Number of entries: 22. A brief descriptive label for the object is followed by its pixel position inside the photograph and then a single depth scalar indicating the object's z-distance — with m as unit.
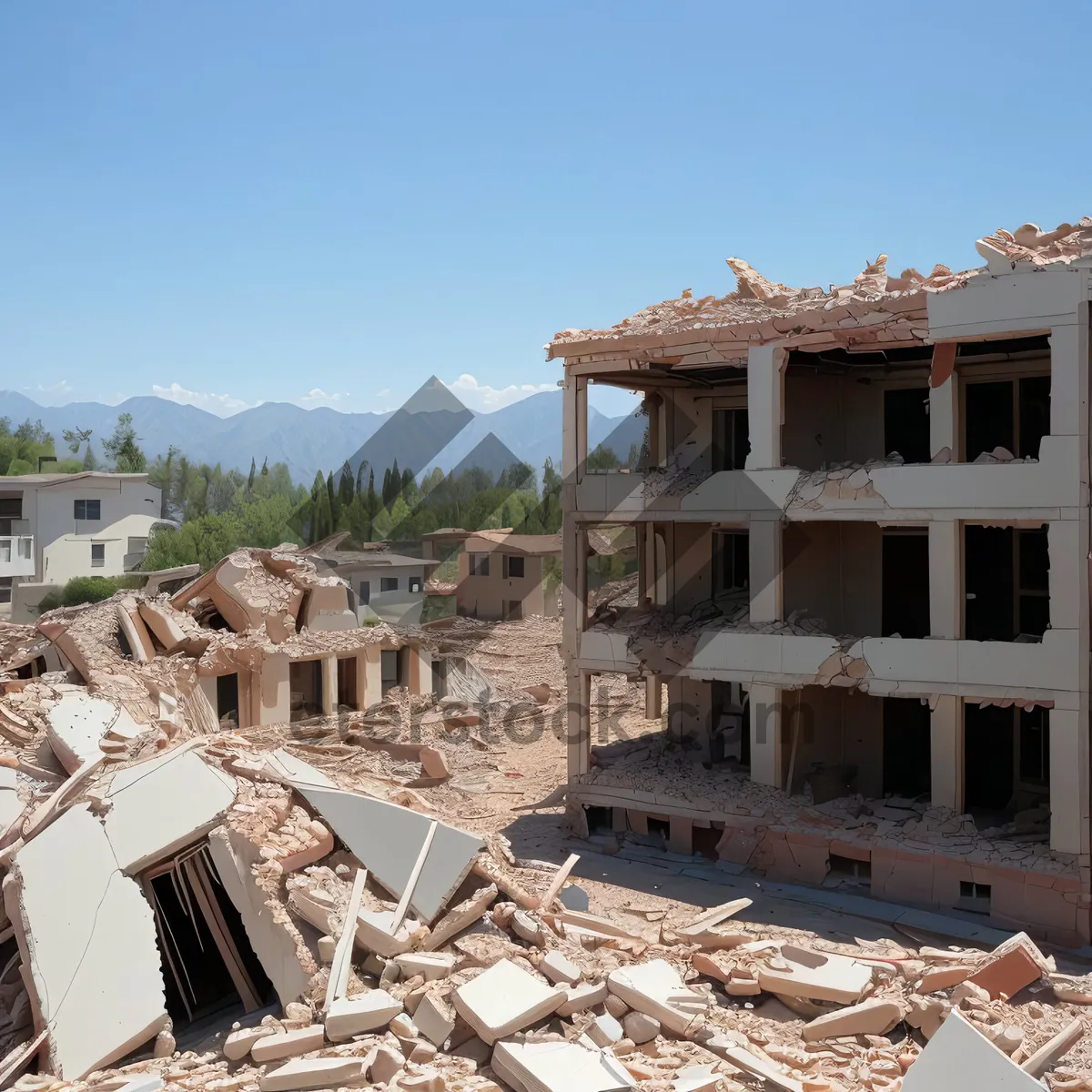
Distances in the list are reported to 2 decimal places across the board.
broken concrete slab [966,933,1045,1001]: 11.11
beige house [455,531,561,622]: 47.31
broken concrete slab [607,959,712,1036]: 10.26
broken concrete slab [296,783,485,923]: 12.37
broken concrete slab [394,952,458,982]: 10.98
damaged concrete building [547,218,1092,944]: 15.21
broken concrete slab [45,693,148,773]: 15.73
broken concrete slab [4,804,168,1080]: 10.64
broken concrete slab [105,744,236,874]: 12.63
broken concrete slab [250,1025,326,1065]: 9.84
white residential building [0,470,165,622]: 42.84
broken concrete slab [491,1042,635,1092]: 9.01
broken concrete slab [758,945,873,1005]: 10.96
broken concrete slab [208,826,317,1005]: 11.36
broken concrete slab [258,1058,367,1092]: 9.25
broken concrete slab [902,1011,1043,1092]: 7.84
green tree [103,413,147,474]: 84.31
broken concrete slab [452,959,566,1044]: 9.96
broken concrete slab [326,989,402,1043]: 10.02
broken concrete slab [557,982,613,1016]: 10.37
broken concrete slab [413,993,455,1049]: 10.07
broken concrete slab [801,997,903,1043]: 10.50
